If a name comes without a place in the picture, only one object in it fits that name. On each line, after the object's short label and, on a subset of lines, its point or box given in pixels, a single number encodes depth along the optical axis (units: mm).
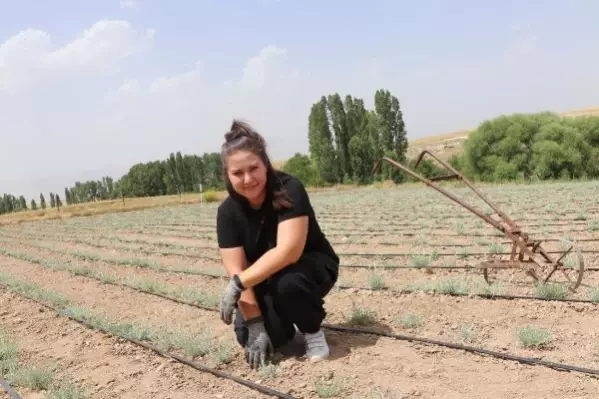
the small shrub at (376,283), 5891
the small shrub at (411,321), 4352
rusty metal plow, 4500
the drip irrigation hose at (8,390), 3691
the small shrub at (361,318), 4543
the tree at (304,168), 56100
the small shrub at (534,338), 3664
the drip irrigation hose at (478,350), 3141
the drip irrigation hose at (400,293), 4652
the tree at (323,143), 51406
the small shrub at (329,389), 3119
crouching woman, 3492
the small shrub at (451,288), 5174
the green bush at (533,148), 39031
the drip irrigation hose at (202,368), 3264
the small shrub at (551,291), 4793
